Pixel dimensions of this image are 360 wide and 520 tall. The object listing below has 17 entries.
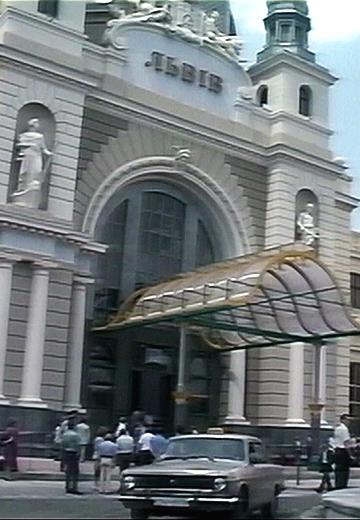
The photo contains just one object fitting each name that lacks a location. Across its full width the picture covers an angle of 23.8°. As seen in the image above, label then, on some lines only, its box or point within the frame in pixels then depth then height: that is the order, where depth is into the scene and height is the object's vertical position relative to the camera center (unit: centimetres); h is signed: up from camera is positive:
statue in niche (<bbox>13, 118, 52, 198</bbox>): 2703 +779
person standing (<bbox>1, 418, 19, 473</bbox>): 2191 -116
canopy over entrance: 2659 +372
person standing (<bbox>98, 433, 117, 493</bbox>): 1975 -121
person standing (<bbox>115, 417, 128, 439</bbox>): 2207 -45
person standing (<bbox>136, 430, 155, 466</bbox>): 2056 -95
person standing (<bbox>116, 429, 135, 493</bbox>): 2072 -99
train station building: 2689 +685
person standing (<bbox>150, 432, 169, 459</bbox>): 2062 -78
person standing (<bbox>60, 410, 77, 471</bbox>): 2119 -40
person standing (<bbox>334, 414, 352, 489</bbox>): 2108 -87
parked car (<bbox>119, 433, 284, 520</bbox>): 1280 -102
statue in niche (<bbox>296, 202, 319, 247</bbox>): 3366 +747
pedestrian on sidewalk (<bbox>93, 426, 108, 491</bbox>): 2019 -134
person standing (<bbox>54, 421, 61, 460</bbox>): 2353 -92
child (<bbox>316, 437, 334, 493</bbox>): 2180 -118
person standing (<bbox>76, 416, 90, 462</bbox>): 2051 -61
